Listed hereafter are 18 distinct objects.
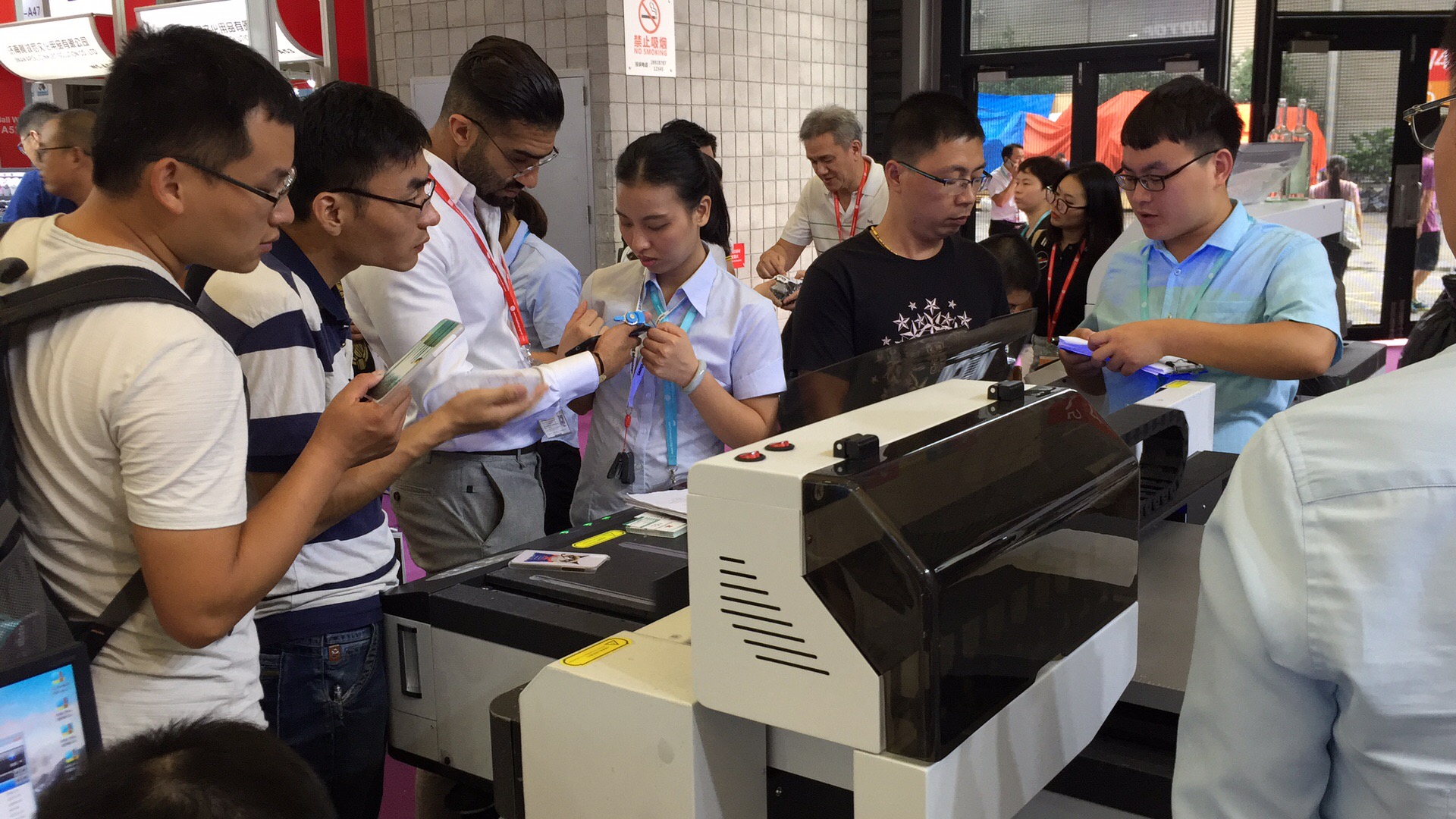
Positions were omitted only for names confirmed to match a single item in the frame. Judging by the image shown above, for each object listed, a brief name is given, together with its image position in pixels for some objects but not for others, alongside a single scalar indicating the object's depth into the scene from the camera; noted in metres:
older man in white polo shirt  4.79
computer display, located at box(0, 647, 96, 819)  1.10
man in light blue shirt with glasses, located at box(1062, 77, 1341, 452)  2.03
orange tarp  8.25
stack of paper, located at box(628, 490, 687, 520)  1.75
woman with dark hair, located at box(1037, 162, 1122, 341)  4.07
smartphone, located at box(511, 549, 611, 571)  1.52
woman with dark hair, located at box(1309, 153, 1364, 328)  8.41
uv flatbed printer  0.96
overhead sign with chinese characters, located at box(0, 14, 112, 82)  5.17
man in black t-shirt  2.23
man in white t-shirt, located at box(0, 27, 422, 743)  1.12
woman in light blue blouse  2.18
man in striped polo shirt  1.41
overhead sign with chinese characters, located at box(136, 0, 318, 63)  3.91
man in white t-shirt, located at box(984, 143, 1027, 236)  7.97
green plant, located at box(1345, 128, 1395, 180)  8.30
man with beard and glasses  1.95
